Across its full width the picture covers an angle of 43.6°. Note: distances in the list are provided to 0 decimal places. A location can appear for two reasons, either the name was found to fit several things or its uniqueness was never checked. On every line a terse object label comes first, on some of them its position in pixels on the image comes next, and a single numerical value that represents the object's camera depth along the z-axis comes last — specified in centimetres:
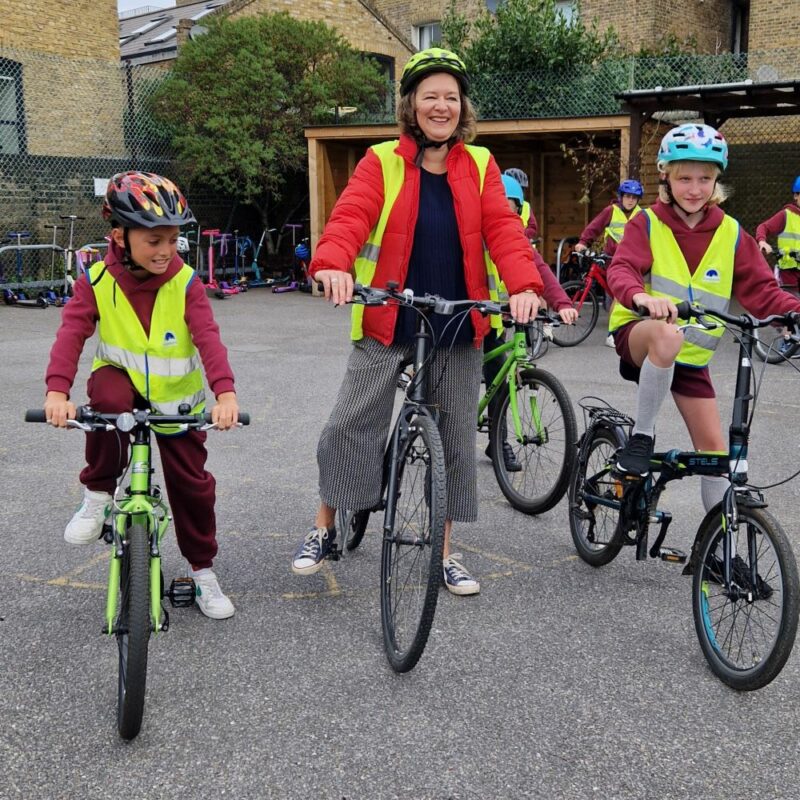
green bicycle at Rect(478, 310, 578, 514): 519
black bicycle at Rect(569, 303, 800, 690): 321
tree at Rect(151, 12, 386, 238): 1970
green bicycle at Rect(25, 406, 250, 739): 294
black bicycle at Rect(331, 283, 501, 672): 335
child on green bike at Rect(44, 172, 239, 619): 338
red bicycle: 1173
